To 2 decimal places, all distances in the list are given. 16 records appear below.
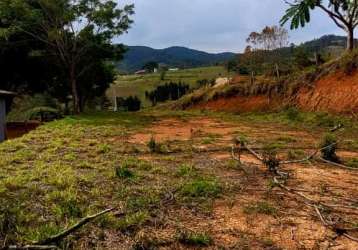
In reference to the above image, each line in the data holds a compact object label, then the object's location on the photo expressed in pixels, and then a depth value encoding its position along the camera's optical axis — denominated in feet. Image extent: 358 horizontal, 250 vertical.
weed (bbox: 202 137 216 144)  39.62
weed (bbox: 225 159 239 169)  27.05
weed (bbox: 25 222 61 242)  14.27
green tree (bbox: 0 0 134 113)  79.15
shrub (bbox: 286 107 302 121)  67.46
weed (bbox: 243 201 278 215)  17.76
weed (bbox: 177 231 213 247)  14.62
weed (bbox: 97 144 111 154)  34.43
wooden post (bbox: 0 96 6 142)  61.62
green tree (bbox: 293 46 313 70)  95.40
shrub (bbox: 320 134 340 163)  29.20
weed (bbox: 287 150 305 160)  30.75
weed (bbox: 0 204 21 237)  14.93
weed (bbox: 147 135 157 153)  34.39
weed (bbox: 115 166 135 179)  23.79
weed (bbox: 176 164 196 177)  24.73
